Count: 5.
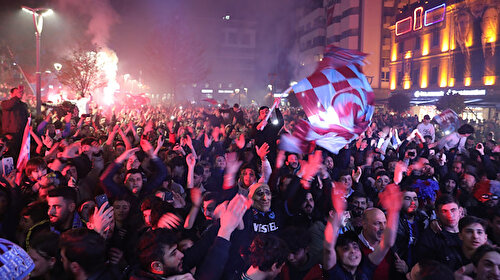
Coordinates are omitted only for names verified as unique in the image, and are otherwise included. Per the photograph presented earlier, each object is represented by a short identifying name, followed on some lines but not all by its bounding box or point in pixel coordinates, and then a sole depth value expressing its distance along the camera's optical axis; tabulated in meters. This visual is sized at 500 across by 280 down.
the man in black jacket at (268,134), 9.47
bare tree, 32.72
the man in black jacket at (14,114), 10.47
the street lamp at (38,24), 17.12
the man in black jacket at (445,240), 4.22
